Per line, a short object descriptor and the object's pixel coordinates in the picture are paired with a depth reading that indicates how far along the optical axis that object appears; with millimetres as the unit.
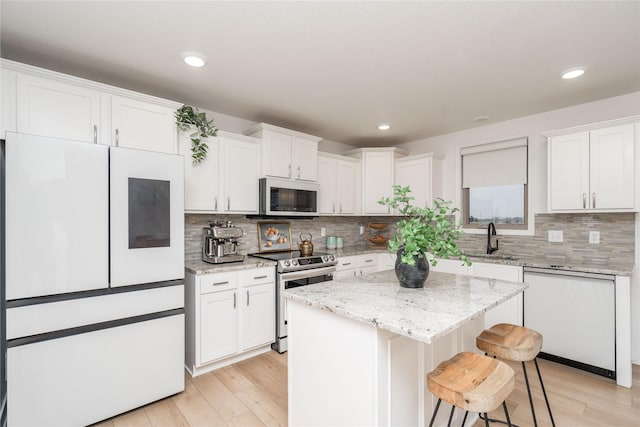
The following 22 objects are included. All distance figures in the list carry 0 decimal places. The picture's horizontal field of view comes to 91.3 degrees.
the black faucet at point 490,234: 3656
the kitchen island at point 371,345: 1390
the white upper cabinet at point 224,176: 2900
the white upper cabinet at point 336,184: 4113
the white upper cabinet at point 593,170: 2689
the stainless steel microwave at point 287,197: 3371
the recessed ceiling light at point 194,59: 2166
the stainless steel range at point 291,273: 3158
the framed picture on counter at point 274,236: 3773
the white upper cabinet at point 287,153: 3422
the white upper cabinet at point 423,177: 4168
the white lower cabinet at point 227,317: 2670
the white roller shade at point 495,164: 3641
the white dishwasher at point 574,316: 2590
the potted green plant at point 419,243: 1796
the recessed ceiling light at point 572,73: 2387
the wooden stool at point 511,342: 1650
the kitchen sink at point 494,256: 3426
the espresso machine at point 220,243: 2992
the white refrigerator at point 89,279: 1813
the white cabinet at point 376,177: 4449
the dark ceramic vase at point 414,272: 1855
